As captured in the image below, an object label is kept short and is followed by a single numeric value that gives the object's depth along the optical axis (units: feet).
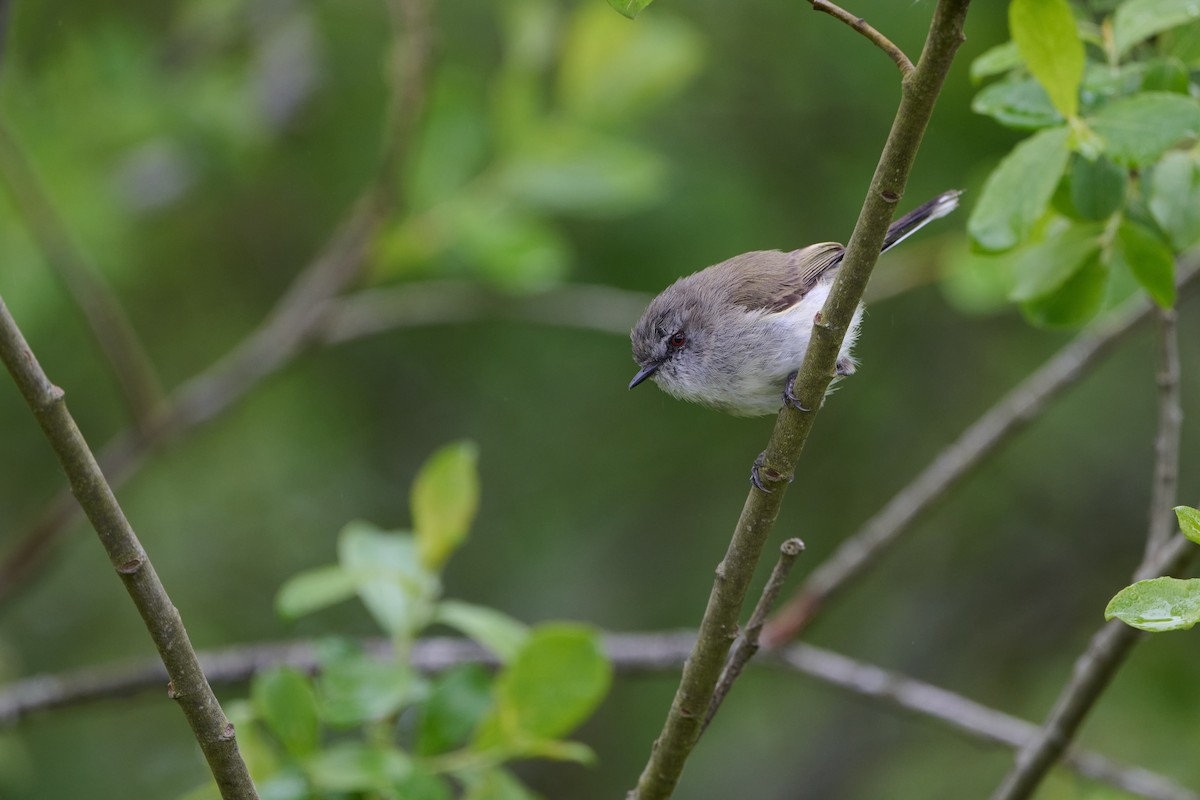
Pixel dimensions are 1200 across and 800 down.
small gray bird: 20.98
